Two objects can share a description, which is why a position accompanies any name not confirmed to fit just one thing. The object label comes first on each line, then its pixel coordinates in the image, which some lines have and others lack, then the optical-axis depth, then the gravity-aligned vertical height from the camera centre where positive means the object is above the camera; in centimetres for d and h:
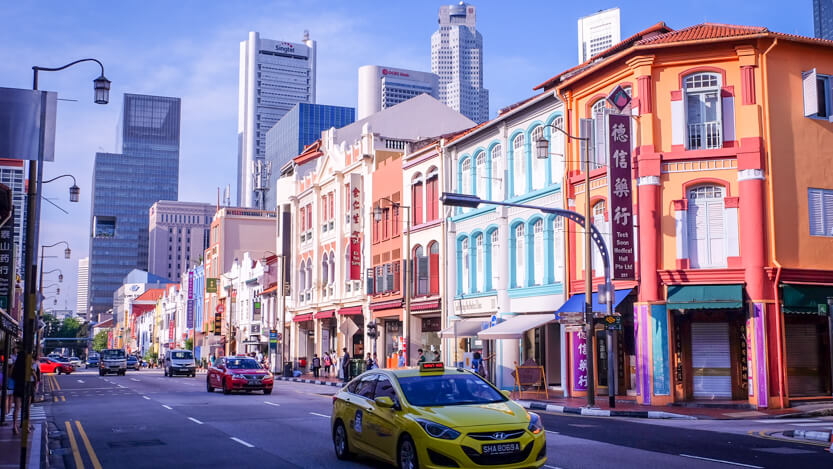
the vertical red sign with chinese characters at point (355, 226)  5019 +671
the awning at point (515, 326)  3192 +60
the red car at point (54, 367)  7200 -193
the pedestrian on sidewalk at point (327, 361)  5166 -106
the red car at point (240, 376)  3306 -126
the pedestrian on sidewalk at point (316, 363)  5238 -122
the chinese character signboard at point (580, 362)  3070 -67
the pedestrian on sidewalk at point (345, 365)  4425 -110
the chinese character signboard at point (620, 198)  2747 +449
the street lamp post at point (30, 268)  1282 +127
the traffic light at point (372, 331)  4425 +59
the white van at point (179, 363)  5738 -130
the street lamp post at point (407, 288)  3821 +238
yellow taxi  1051 -101
